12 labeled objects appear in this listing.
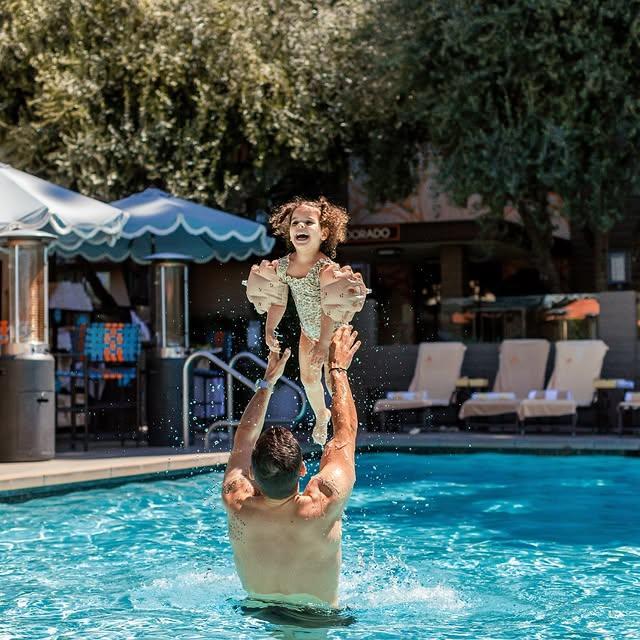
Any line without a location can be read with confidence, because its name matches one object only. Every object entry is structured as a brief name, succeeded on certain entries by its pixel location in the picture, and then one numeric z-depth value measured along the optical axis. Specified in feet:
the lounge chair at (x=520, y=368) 47.37
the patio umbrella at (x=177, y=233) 40.04
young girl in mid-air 17.06
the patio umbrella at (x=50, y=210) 33.88
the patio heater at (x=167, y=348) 39.29
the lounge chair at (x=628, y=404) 42.42
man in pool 14.40
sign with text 70.03
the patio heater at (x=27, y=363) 34.22
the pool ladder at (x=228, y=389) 36.63
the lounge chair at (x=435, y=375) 46.68
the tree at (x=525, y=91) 45.27
